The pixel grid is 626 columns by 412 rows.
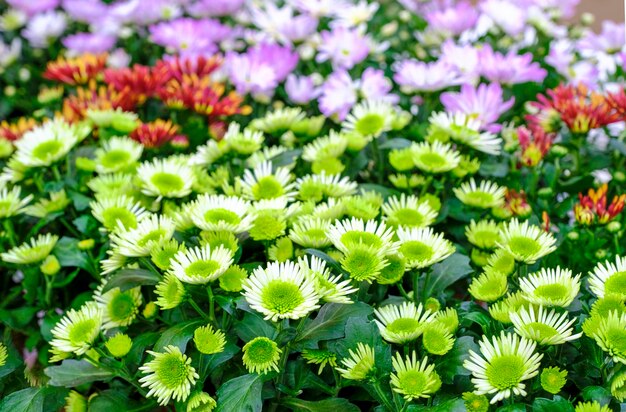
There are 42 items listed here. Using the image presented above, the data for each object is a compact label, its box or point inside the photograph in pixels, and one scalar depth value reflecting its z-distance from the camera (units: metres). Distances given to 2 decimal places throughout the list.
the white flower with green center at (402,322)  0.87
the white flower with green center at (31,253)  1.14
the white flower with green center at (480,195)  1.17
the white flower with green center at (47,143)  1.28
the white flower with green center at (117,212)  1.09
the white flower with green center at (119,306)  1.05
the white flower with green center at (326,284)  0.86
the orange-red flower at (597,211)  1.12
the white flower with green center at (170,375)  0.86
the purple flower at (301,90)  1.68
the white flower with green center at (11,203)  1.20
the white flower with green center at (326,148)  1.28
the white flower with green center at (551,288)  0.87
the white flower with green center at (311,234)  0.98
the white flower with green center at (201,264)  0.89
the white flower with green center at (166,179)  1.16
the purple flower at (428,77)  1.55
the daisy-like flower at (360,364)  0.85
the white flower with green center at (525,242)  0.96
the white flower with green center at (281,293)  0.84
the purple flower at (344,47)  1.73
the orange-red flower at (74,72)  1.74
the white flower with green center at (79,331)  0.95
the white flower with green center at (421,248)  0.96
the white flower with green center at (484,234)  1.10
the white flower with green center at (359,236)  0.93
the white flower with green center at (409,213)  1.09
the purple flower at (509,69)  1.57
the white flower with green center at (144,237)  0.97
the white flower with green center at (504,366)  0.79
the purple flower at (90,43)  2.09
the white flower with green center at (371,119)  1.34
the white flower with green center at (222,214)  0.98
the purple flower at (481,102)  1.45
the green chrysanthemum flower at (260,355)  0.85
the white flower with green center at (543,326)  0.81
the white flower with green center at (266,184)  1.14
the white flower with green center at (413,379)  0.82
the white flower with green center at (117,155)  1.28
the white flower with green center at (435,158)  1.20
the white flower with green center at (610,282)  0.88
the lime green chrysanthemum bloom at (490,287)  0.93
